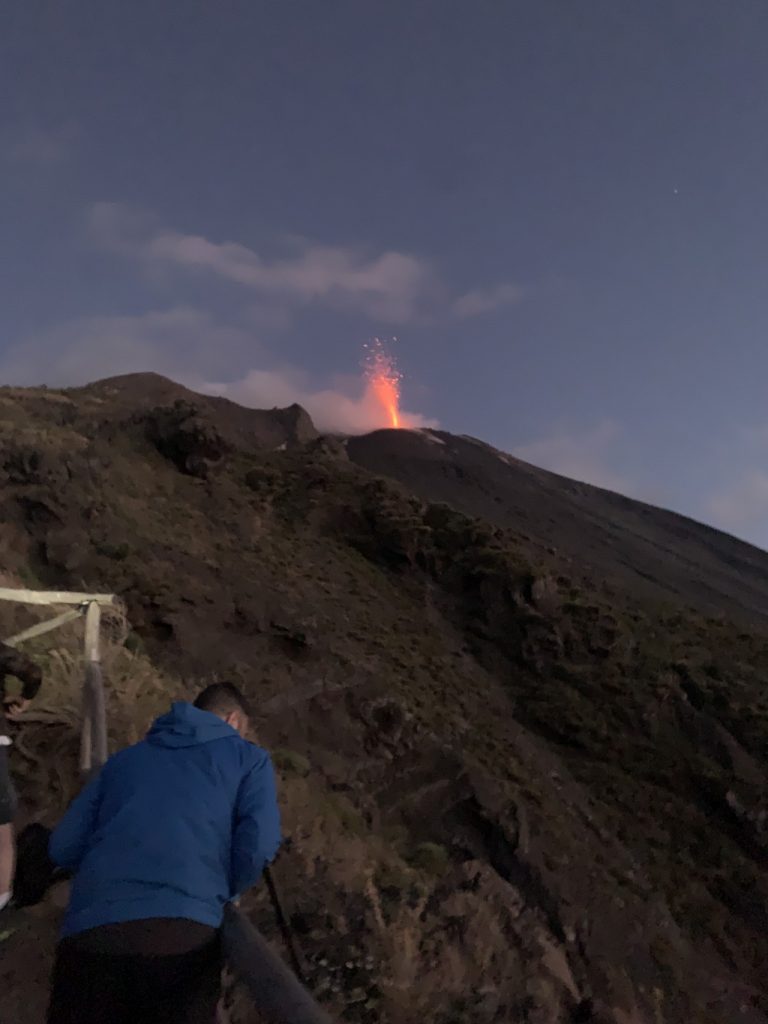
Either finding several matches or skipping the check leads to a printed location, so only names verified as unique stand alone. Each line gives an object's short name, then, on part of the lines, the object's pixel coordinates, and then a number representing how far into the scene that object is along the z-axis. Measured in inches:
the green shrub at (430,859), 254.5
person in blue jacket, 81.9
